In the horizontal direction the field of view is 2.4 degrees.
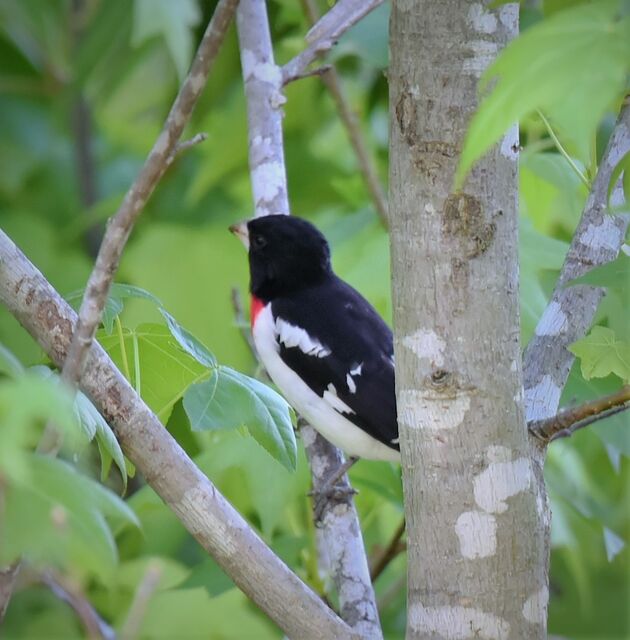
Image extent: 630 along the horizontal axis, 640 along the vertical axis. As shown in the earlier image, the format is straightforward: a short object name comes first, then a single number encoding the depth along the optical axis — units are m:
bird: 5.44
